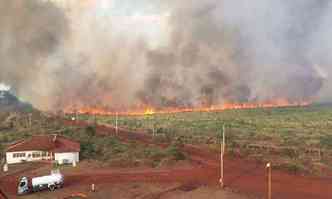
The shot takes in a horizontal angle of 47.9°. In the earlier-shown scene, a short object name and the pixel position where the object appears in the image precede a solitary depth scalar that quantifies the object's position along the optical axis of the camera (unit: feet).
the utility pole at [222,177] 74.18
